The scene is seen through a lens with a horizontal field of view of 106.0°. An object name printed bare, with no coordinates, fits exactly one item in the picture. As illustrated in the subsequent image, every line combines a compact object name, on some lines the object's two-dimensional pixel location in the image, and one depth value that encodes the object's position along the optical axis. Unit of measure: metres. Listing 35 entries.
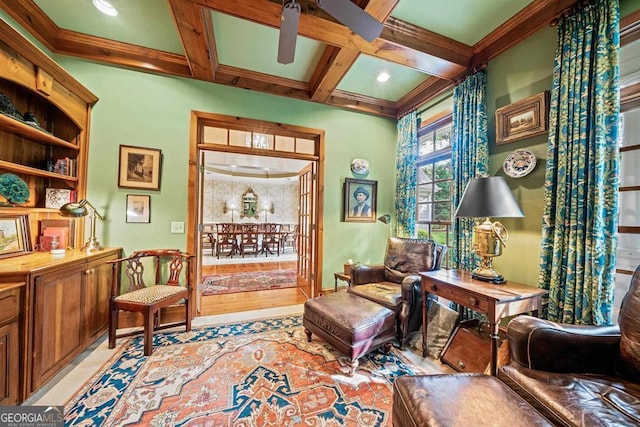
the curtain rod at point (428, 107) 3.04
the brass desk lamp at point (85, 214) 2.05
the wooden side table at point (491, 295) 1.60
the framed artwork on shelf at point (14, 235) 1.82
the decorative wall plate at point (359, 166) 3.64
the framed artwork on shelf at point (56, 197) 2.28
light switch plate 2.81
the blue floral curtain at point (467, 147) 2.40
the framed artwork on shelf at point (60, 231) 2.15
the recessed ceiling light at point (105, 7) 2.01
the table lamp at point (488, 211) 1.80
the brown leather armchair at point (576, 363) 1.00
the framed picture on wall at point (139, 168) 2.62
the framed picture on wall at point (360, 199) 3.61
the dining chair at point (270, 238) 7.40
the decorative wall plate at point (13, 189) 1.85
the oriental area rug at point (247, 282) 3.95
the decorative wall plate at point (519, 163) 2.07
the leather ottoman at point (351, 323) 1.84
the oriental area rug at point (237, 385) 1.44
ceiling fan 1.32
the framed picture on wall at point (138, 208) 2.66
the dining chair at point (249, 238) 6.98
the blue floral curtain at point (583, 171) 1.57
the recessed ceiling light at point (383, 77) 2.95
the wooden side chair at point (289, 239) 7.63
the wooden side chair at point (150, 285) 2.07
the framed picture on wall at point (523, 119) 2.00
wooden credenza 1.47
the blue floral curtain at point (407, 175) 3.44
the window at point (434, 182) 3.09
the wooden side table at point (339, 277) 3.14
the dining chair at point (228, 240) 6.83
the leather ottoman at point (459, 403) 0.89
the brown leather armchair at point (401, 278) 2.22
